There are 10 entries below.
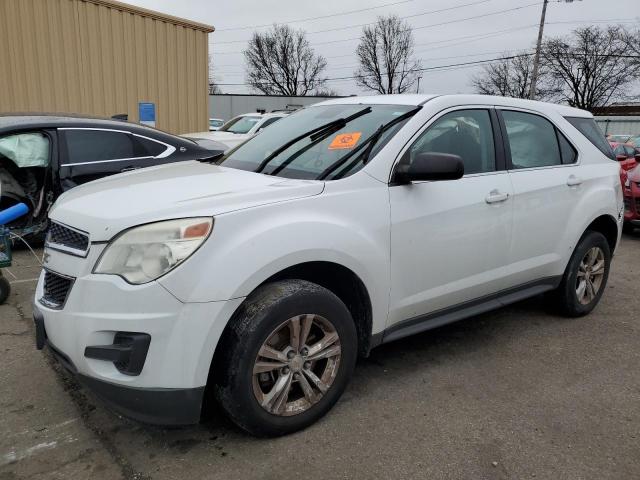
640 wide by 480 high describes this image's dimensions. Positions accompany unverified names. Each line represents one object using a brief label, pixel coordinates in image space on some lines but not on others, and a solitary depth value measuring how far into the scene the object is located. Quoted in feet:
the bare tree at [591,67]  165.68
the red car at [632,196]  27.17
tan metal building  29.63
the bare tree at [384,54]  206.49
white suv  7.63
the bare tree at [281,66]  223.71
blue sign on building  34.68
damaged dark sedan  18.67
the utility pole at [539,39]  102.30
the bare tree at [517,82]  182.60
